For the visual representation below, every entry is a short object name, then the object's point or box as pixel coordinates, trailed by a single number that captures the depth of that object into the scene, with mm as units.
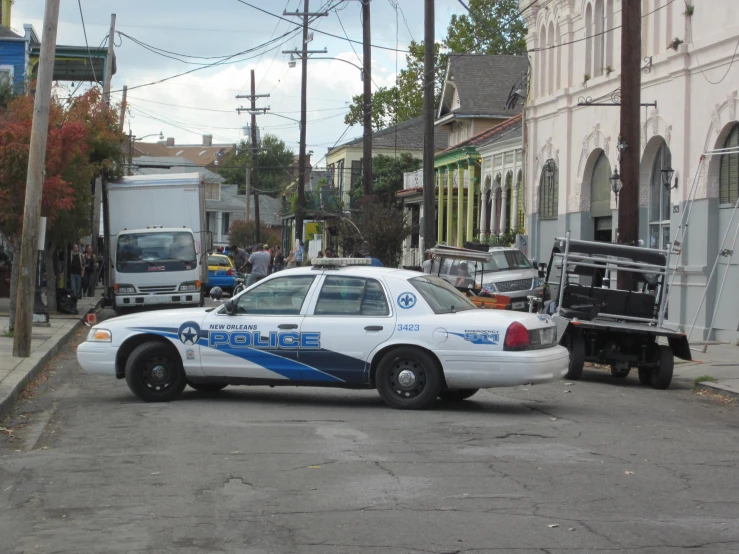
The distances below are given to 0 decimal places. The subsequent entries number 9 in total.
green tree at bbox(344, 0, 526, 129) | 61469
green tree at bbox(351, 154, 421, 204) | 57500
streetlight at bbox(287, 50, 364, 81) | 46906
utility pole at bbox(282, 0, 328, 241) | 45866
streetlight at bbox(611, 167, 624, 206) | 24181
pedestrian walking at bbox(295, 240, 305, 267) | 38819
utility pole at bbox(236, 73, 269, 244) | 62719
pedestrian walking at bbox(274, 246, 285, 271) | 46197
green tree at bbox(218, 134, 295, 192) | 103375
